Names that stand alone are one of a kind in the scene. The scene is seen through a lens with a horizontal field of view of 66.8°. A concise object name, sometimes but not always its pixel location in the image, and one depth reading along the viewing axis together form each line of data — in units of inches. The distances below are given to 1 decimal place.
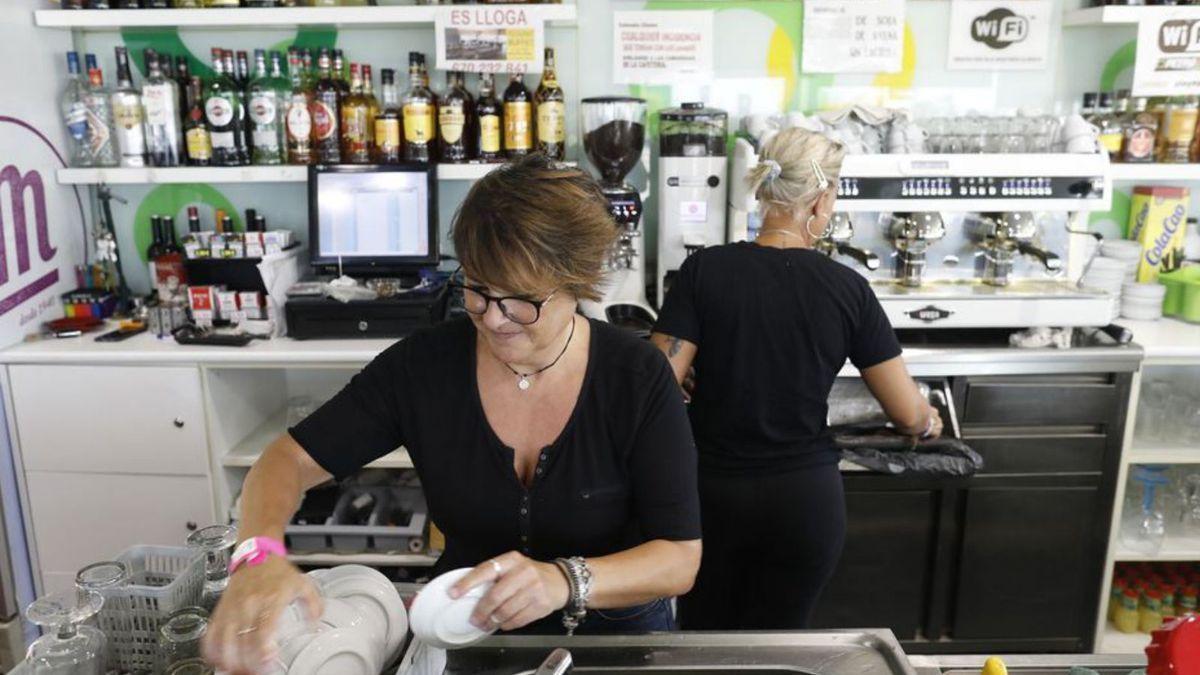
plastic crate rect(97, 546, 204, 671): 45.8
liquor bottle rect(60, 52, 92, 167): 118.5
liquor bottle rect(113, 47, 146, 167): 116.6
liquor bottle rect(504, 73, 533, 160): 114.1
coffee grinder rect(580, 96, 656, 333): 106.6
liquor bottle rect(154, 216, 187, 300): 121.0
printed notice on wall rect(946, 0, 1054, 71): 121.5
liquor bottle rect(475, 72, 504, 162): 115.5
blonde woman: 76.4
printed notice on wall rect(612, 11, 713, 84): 122.1
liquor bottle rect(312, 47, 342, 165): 116.8
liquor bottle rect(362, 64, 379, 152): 118.9
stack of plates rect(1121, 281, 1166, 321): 118.9
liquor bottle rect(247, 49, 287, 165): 117.2
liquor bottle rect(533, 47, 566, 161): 115.6
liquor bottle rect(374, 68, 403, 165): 116.0
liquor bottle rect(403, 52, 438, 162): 115.3
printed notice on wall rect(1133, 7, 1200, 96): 113.3
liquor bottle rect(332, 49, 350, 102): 118.8
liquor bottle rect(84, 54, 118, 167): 119.3
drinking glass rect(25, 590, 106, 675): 41.6
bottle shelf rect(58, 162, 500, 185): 115.7
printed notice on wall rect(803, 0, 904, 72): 121.7
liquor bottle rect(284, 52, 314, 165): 116.5
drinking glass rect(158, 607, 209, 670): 43.9
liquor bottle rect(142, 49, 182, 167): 116.2
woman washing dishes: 51.8
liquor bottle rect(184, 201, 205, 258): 120.3
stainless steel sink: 46.5
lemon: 41.4
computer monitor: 117.3
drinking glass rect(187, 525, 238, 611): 48.0
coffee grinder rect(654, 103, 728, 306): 108.3
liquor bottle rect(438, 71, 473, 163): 115.8
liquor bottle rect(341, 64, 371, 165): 117.7
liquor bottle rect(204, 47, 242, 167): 116.4
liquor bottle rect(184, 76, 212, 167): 117.1
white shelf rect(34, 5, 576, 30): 111.2
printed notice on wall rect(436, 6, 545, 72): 112.5
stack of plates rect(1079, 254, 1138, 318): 117.8
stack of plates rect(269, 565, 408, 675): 40.6
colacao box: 124.3
